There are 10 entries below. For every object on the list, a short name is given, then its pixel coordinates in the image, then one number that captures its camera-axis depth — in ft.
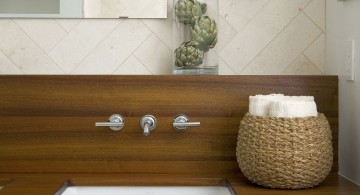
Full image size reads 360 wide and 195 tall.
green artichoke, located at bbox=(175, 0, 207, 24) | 5.38
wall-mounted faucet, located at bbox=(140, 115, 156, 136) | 5.14
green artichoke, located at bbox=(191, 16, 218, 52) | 5.34
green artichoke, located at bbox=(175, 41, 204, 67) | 5.30
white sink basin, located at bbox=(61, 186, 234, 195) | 4.96
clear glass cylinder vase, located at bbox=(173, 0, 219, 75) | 5.34
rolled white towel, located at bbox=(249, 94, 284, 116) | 4.61
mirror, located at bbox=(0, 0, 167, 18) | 5.64
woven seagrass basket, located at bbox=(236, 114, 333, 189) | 4.42
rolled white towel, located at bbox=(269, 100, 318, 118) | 4.45
